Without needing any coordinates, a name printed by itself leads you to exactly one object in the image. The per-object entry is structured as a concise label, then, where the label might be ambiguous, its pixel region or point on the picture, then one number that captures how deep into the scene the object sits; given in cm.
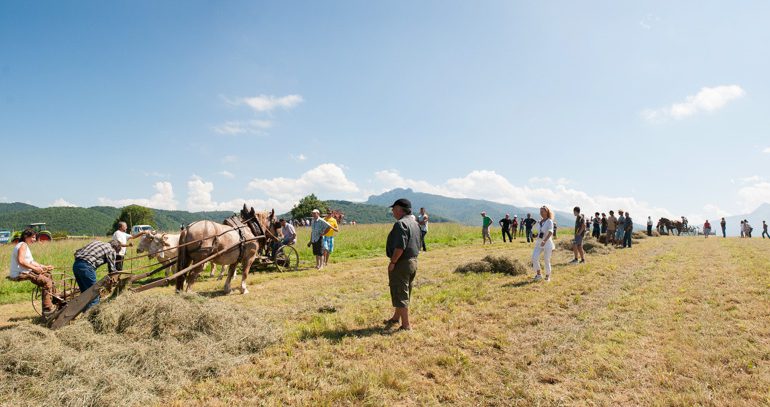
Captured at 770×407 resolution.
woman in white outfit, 918
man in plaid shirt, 648
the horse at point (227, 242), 803
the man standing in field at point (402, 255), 539
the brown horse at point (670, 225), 3532
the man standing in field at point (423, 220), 1745
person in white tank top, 664
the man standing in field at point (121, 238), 1051
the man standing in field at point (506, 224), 2423
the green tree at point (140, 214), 9613
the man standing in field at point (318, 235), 1269
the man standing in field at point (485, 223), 2180
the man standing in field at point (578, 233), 1203
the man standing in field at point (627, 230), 1861
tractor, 3230
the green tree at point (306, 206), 10339
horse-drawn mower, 535
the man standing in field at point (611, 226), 1909
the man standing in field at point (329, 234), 1324
